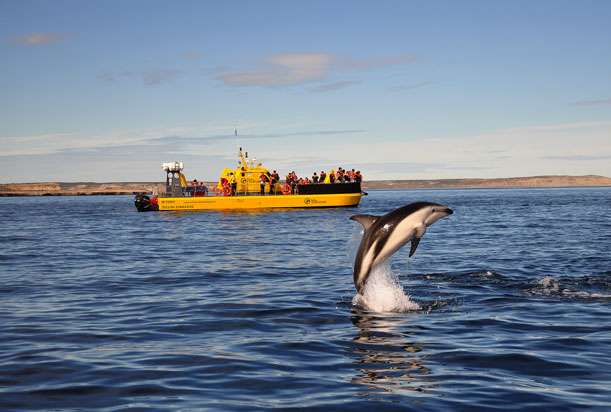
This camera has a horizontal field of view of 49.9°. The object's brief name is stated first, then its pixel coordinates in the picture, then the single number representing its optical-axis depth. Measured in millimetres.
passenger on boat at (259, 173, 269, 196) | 63775
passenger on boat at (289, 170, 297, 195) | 64750
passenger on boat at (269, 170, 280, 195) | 65062
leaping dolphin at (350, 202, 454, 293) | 11961
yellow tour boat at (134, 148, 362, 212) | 63500
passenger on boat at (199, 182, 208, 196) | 67000
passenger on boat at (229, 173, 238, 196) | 64438
